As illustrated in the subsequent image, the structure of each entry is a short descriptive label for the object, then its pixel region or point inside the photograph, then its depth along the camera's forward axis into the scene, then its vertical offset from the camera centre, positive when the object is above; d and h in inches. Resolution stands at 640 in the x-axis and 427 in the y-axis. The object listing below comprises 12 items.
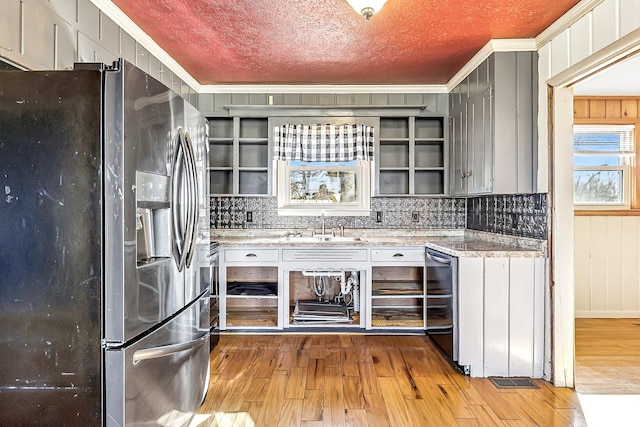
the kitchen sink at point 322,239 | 139.9 -9.2
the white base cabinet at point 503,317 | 104.0 -27.7
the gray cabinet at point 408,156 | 160.9 +25.0
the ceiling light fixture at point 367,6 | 74.0 +40.5
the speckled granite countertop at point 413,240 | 107.0 -9.3
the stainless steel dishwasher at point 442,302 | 108.6 -26.7
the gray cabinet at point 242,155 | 155.6 +24.8
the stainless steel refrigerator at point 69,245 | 54.2 -4.3
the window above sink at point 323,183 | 155.5 +13.2
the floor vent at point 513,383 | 99.1 -43.9
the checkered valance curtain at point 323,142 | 153.3 +28.9
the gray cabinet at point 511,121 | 110.2 +27.0
